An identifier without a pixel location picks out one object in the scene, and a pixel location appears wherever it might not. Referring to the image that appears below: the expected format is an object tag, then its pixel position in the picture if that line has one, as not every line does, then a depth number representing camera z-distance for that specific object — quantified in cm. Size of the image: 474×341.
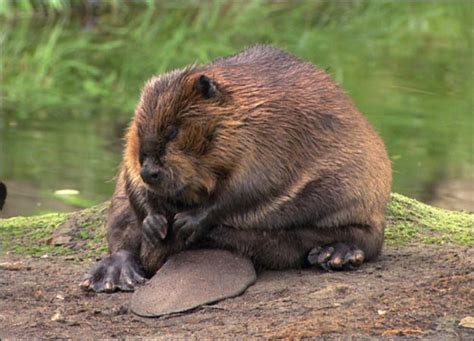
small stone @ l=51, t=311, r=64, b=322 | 1037
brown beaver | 1078
